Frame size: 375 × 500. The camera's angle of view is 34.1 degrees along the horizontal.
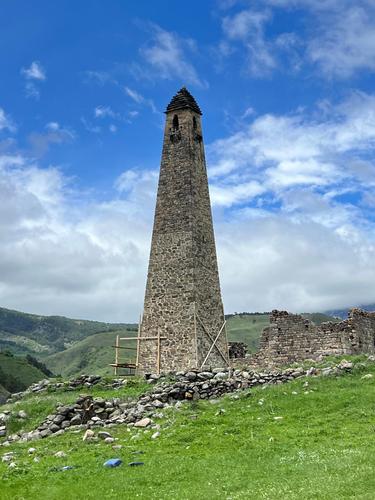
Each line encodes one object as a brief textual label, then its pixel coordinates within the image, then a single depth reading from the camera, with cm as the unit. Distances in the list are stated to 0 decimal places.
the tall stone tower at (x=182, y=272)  3547
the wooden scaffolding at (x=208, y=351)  3541
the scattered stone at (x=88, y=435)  2046
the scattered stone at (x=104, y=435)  2056
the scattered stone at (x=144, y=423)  2184
